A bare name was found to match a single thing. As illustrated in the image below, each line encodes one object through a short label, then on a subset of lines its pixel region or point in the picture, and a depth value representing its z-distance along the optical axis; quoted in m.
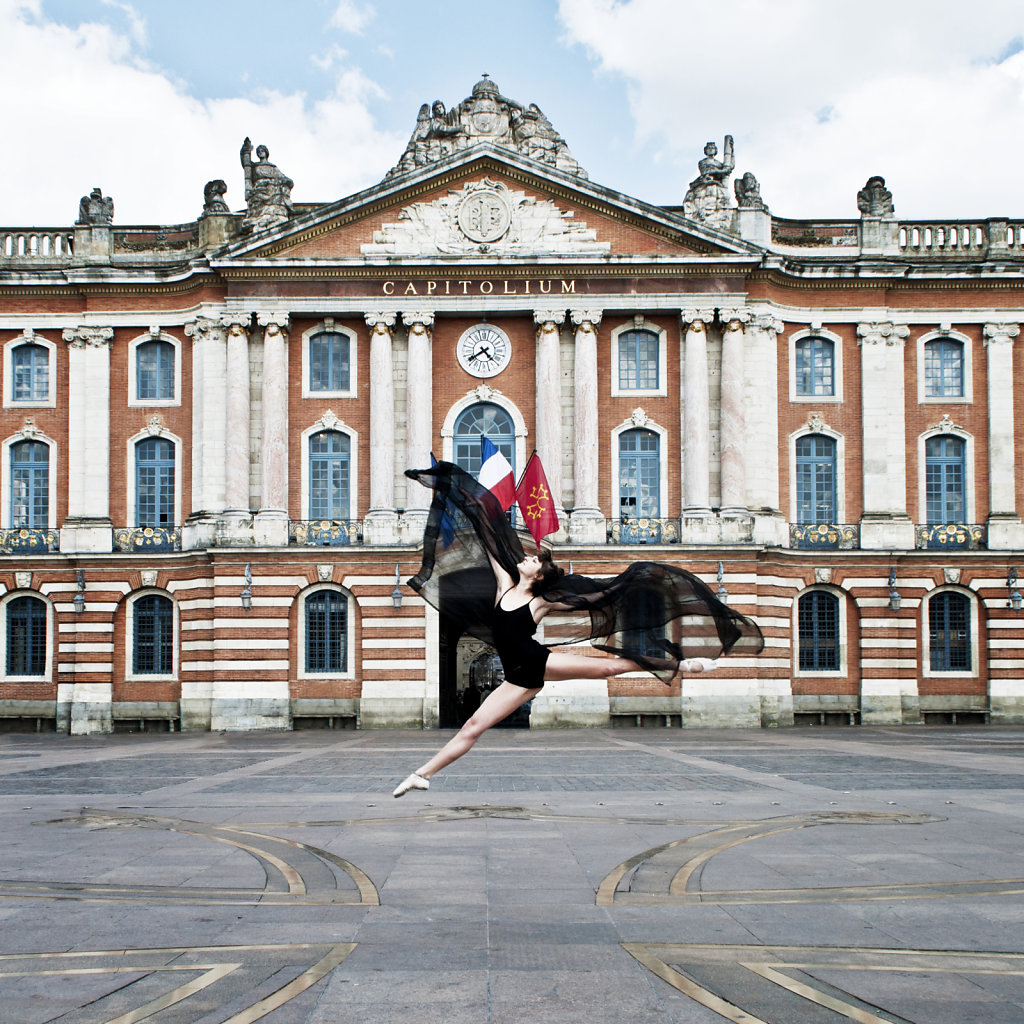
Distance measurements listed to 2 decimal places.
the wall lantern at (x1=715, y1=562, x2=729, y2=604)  39.38
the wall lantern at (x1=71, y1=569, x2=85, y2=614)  41.06
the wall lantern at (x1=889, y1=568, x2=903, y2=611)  41.41
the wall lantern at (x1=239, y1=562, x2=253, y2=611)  39.31
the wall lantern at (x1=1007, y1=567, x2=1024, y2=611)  41.78
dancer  9.38
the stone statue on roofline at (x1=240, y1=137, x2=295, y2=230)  41.69
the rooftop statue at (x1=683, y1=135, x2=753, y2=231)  41.97
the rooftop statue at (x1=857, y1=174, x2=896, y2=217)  43.56
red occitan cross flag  36.72
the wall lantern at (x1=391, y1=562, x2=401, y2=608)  39.53
